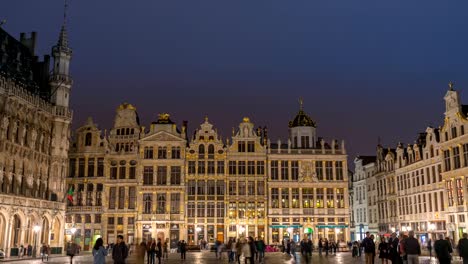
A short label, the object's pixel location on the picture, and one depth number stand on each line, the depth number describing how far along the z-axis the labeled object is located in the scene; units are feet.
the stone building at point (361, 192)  230.68
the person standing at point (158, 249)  85.97
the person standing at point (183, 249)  108.21
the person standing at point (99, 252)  52.75
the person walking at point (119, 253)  51.03
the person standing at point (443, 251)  50.42
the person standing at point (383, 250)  66.83
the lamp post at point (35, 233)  137.65
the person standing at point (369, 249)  69.50
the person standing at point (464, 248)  49.80
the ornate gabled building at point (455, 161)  150.51
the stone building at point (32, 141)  142.20
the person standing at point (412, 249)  54.08
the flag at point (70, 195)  171.80
